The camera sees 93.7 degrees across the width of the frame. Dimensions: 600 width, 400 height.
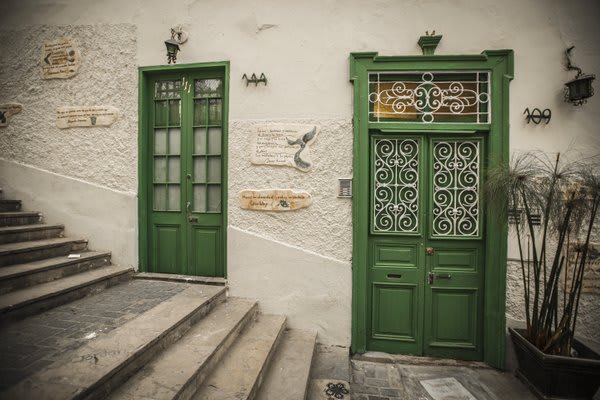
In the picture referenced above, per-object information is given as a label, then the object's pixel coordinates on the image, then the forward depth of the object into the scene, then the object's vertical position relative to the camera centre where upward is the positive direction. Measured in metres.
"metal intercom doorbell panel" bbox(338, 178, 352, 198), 3.64 +0.11
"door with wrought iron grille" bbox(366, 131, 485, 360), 3.64 -0.64
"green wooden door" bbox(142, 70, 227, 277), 4.06 +0.35
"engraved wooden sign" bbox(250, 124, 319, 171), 3.72 +0.69
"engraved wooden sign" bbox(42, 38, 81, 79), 4.15 +2.03
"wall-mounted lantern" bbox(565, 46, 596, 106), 3.23 +1.30
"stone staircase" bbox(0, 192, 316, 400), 2.03 -1.24
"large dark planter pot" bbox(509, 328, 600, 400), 2.77 -1.79
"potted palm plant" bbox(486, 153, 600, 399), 2.83 -0.59
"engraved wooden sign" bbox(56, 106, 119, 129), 4.09 +1.16
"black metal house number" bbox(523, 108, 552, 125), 3.47 +1.02
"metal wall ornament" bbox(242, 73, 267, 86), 3.77 +1.58
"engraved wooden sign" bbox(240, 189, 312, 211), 3.73 -0.04
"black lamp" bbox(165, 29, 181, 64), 3.69 +1.96
